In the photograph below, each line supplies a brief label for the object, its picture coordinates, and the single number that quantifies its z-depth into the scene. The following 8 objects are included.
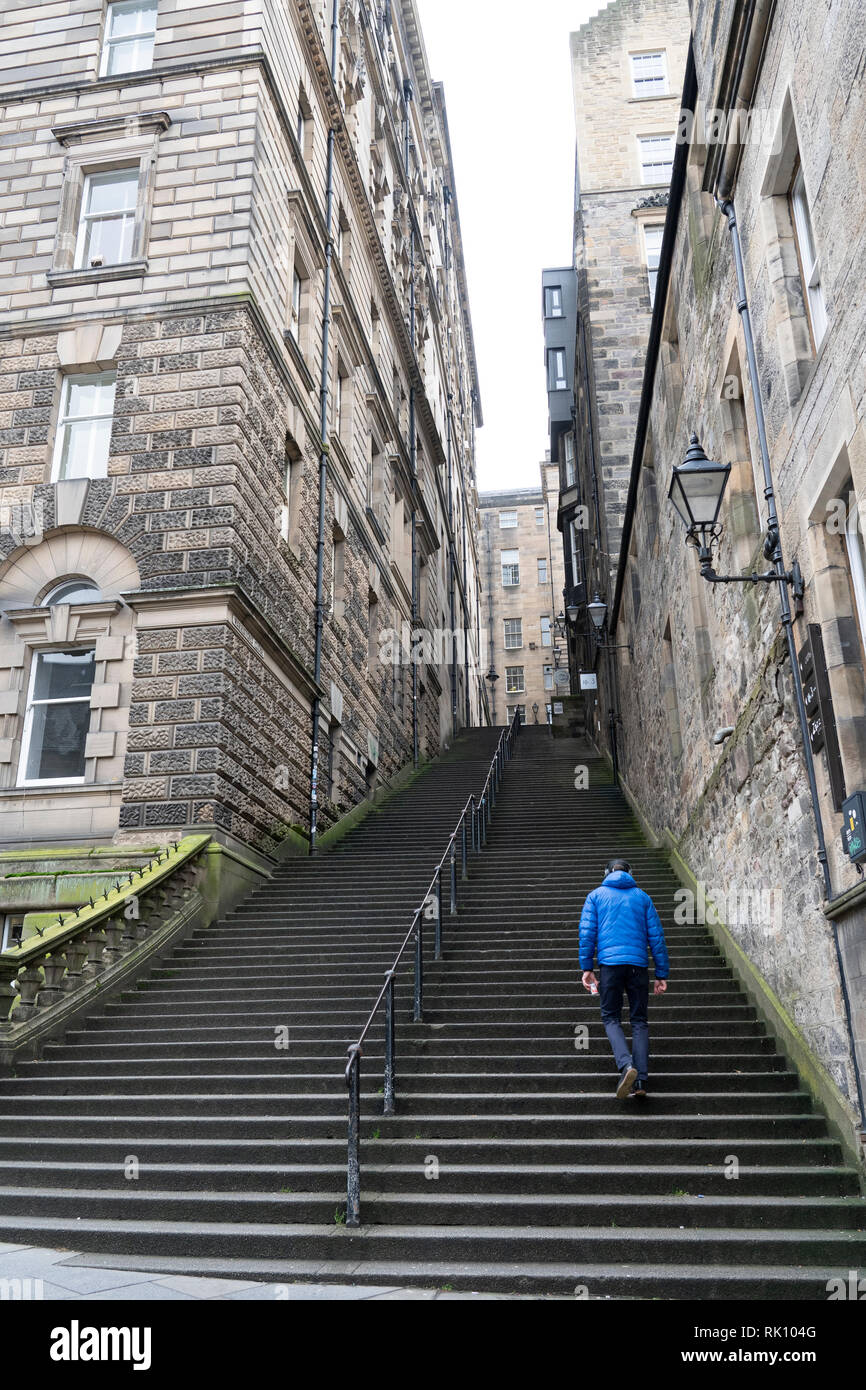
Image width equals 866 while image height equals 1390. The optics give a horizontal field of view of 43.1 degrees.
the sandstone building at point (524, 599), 59.47
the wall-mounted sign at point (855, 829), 5.95
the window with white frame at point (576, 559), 34.99
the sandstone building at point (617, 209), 26.12
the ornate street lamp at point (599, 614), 20.83
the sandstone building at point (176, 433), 14.25
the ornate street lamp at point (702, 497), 7.71
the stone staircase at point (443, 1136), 5.91
